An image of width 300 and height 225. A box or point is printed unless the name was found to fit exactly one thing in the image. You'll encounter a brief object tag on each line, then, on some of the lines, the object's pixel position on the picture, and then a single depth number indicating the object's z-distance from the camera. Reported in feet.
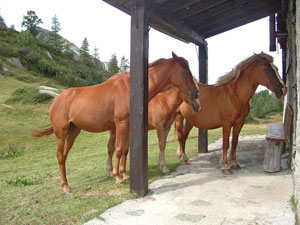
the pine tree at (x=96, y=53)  336.49
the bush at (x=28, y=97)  55.83
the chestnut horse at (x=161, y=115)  17.54
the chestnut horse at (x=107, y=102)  14.99
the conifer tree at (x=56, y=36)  221.11
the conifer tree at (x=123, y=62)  301.57
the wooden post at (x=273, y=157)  16.17
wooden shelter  13.05
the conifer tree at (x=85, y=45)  257.96
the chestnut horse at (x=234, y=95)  16.81
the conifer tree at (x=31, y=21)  212.23
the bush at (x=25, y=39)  142.41
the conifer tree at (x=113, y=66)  213.54
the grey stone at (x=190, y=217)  9.75
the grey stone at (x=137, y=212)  10.53
